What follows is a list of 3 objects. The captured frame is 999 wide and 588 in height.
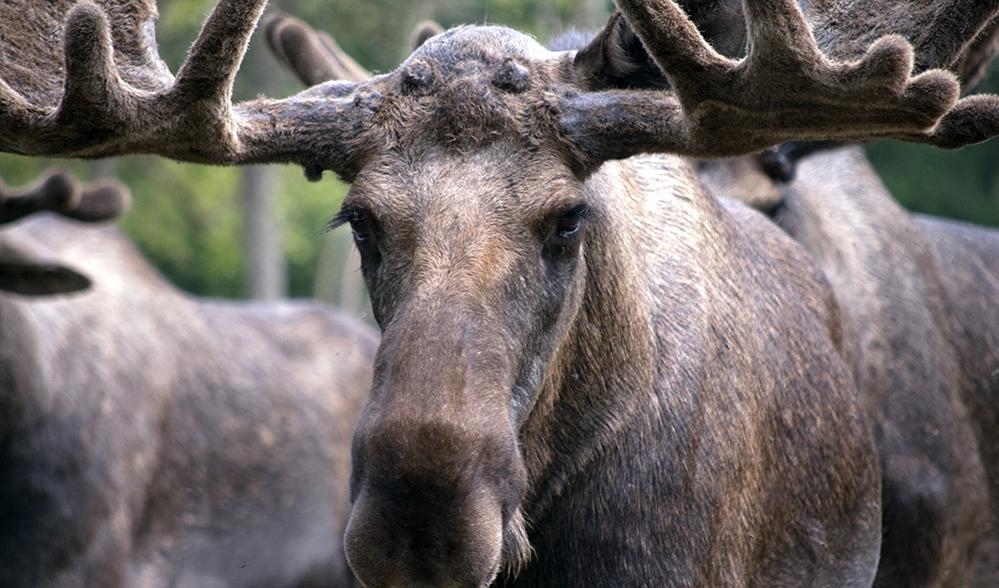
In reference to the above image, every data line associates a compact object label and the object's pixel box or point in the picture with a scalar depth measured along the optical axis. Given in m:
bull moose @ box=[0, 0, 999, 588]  7.64
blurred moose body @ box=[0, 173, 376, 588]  17.70
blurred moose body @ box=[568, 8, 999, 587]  13.06
